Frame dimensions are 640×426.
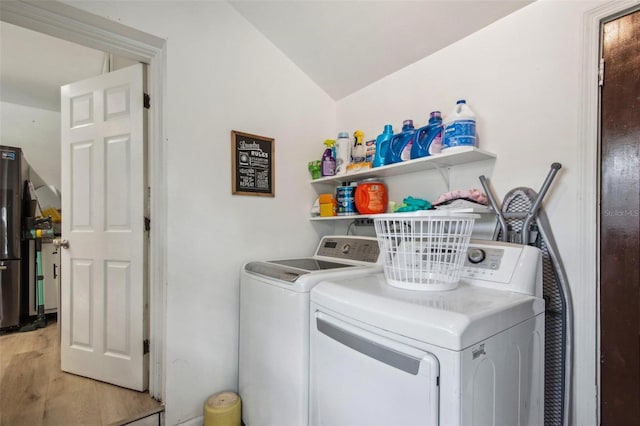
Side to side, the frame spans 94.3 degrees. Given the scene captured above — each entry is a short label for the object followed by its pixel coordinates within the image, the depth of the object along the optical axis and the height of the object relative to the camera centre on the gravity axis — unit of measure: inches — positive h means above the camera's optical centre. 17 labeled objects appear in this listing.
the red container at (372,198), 74.0 +4.0
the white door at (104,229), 71.8 -4.0
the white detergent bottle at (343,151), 82.1 +17.4
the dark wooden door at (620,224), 43.5 -1.6
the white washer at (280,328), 50.3 -21.9
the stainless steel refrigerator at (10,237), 108.9 -8.6
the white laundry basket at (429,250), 43.1 -5.6
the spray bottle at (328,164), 83.4 +14.0
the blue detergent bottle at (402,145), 67.1 +15.9
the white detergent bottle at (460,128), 55.6 +16.1
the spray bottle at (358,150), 80.9 +17.5
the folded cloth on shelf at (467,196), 55.9 +3.3
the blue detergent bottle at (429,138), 61.3 +15.9
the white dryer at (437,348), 31.2 -16.4
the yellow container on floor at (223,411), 61.2 -41.3
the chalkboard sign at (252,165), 73.5 +12.6
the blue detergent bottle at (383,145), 71.4 +16.6
